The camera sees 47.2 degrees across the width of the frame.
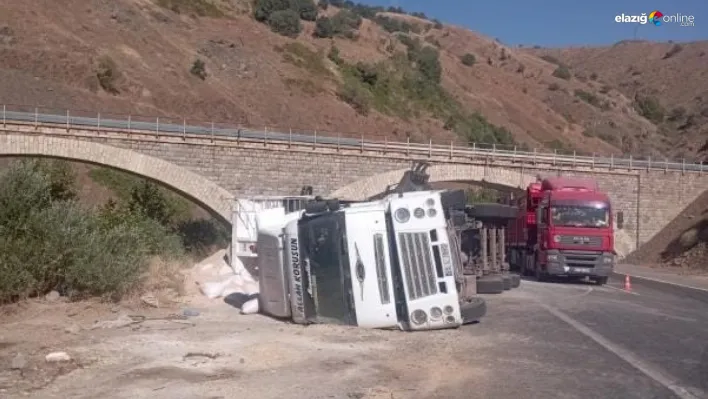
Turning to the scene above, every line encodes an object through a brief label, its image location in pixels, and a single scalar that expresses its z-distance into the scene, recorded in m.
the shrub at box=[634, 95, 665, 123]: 111.00
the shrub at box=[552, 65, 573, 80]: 123.25
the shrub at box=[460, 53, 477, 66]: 111.25
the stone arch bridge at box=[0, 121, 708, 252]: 35.06
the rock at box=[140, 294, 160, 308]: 15.02
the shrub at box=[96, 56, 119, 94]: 53.34
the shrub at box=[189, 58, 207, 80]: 62.16
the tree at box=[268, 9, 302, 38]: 83.44
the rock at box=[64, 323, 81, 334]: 12.04
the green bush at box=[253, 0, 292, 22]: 86.38
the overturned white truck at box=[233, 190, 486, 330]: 11.98
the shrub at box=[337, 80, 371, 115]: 71.00
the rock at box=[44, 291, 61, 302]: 14.75
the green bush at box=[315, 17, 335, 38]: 88.19
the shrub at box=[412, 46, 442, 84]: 90.81
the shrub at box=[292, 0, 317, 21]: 92.62
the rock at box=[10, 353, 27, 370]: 9.34
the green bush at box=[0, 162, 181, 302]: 14.57
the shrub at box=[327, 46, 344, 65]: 80.81
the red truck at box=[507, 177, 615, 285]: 25.56
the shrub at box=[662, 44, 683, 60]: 132.62
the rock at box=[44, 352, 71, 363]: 9.75
